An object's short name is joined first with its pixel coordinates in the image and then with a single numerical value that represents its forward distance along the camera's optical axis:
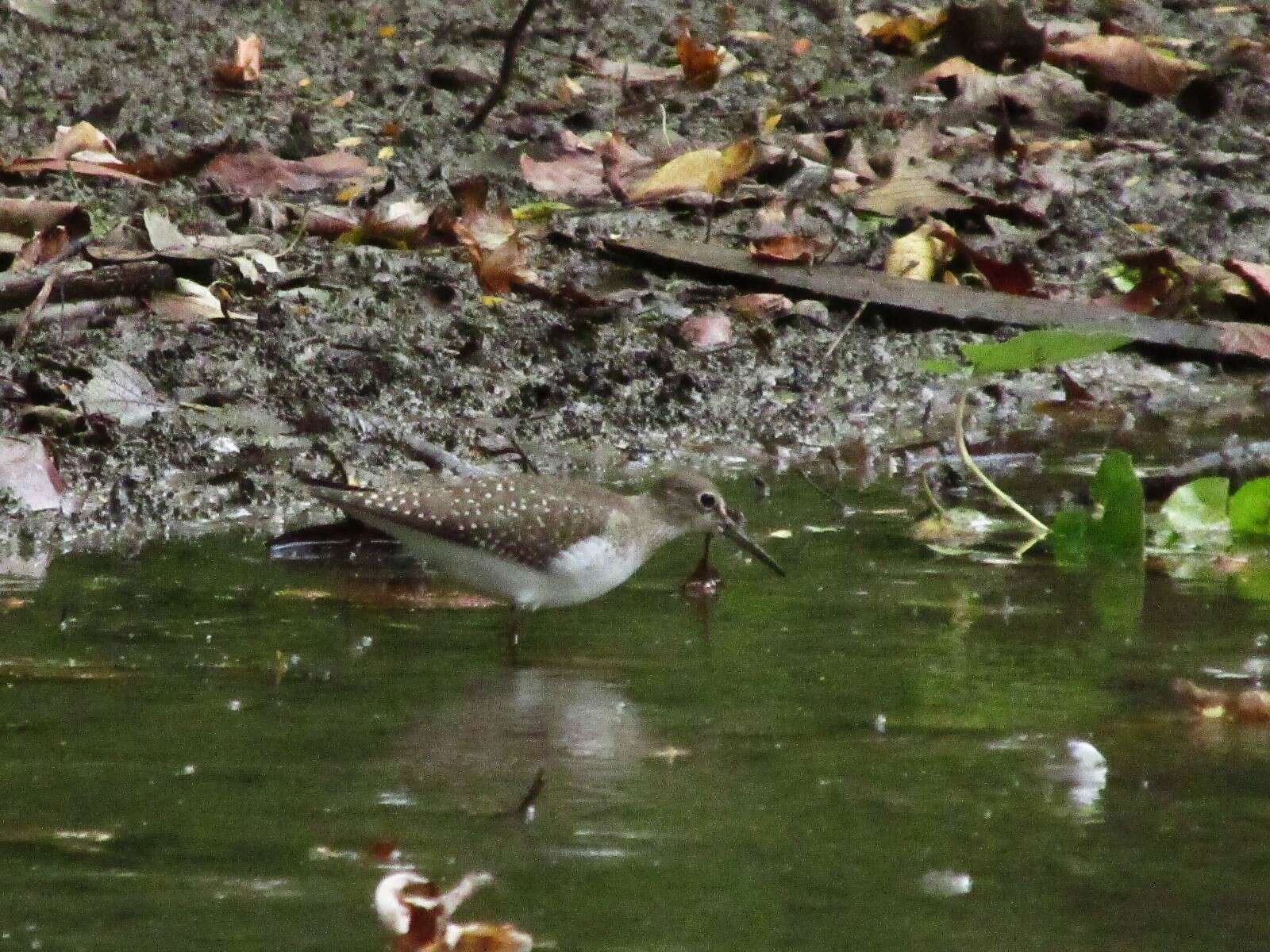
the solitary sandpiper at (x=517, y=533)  12.62
